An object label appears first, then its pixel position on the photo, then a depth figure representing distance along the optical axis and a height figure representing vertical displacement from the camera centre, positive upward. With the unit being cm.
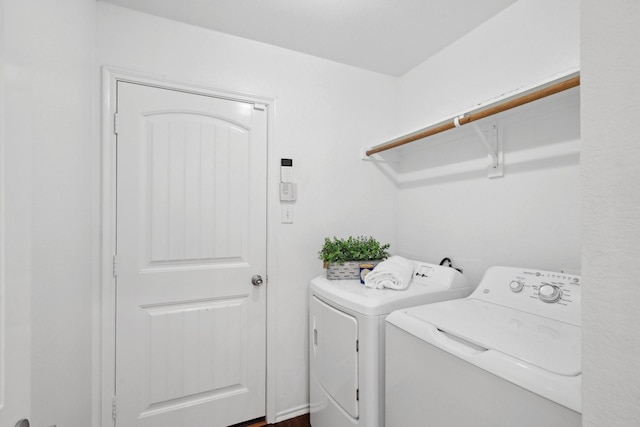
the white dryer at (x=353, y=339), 133 -62
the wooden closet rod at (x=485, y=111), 112 +49
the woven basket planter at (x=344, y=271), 181 -34
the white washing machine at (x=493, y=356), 78 -43
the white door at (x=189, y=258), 161 -27
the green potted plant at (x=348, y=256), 181 -26
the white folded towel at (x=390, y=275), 159 -33
